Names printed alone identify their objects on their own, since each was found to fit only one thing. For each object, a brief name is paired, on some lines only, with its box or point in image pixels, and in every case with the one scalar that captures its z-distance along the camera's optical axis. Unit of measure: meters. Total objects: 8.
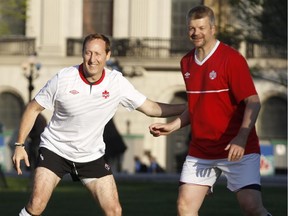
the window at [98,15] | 60.12
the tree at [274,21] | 35.78
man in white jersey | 12.46
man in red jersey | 11.79
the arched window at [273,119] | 56.47
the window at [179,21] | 58.75
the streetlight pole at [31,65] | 43.07
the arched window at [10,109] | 58.22
